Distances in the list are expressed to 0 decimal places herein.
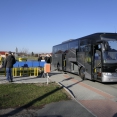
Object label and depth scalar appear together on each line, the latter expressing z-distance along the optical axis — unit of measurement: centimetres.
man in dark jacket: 774
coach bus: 766
